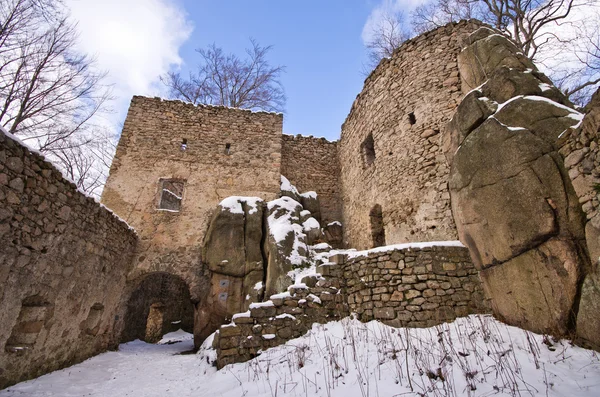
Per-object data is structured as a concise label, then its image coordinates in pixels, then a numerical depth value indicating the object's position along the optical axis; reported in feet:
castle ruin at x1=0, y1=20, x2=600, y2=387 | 13.21
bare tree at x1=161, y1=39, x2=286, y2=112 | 54.90
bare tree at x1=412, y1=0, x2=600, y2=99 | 33.91
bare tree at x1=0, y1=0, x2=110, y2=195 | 26.73
